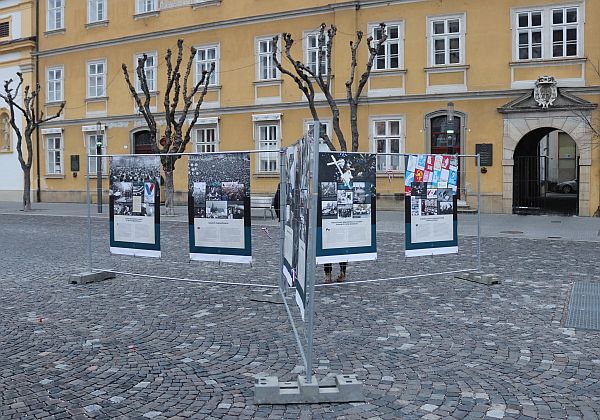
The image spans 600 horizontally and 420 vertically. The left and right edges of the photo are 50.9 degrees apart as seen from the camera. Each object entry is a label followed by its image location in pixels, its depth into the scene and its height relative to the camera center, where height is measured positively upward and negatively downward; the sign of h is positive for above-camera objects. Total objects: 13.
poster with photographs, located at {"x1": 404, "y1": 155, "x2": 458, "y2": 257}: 8.81 -0.21
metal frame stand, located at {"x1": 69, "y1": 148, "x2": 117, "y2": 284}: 9.26 -1.28
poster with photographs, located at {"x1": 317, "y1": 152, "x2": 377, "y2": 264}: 7.24 -0.22
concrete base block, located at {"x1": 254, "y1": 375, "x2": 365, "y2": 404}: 4.47 -1.45
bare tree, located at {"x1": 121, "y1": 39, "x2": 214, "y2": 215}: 23.55 +2.59
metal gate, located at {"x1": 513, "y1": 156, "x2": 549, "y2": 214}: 23.55 +0.10
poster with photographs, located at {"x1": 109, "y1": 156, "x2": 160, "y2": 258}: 8.73 -0.20
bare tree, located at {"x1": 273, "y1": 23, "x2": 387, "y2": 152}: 19.89 +3.38
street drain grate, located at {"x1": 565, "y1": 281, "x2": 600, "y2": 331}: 6.75 -1.42
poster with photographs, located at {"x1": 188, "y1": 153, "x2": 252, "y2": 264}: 7.60 -0.20
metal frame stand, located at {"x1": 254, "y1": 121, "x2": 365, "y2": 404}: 4.42 -1.41
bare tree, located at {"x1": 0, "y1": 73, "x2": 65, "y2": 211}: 27.85 +2.23
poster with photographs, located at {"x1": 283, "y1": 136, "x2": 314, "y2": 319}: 4.73 -0.21
